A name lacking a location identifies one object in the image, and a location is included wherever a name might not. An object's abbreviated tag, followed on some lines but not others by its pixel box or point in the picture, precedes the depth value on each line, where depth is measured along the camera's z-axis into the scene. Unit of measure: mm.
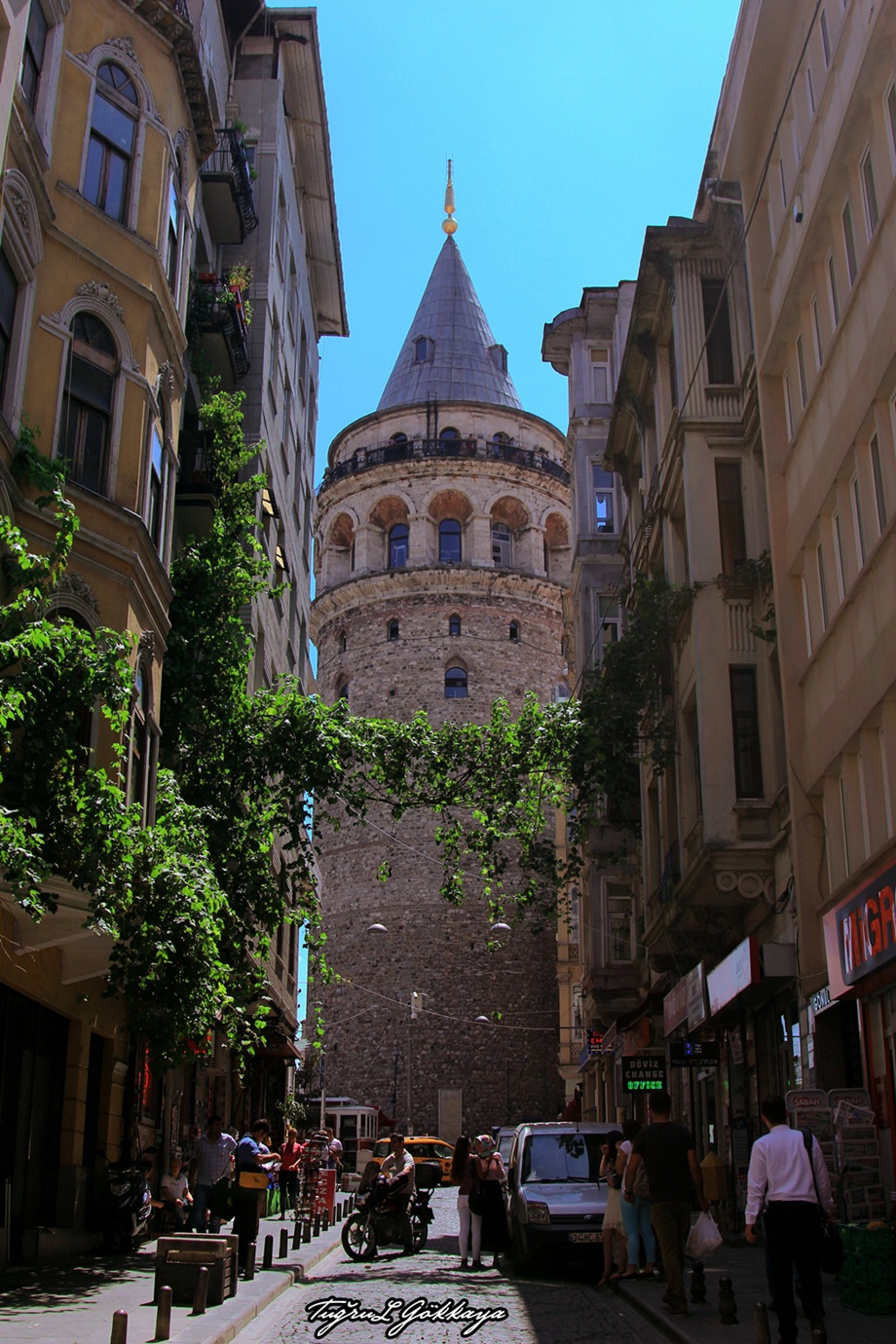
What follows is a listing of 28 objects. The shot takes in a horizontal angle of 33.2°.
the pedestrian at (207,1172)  15266
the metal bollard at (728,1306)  9625
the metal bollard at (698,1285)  10719
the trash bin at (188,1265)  10789
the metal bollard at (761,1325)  8078
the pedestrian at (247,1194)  13250
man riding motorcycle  16125
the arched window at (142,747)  15716
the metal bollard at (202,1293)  10359
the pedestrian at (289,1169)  25125
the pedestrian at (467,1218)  15336
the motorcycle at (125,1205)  15328
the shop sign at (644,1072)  22180
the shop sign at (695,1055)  19469
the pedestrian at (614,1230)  13232
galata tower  48938
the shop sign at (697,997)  19828
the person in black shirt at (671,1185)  10469
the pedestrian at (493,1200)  15438
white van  14398
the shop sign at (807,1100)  13438
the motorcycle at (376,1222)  16078
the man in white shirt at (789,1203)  8750
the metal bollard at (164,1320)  8711
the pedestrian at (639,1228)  12336
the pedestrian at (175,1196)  17141
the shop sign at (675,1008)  21420
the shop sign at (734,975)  16391
